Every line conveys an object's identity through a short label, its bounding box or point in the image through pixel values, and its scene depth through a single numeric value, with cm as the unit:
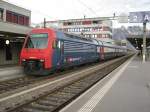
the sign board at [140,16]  1785
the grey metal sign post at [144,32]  1848
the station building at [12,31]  1088
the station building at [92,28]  4973
